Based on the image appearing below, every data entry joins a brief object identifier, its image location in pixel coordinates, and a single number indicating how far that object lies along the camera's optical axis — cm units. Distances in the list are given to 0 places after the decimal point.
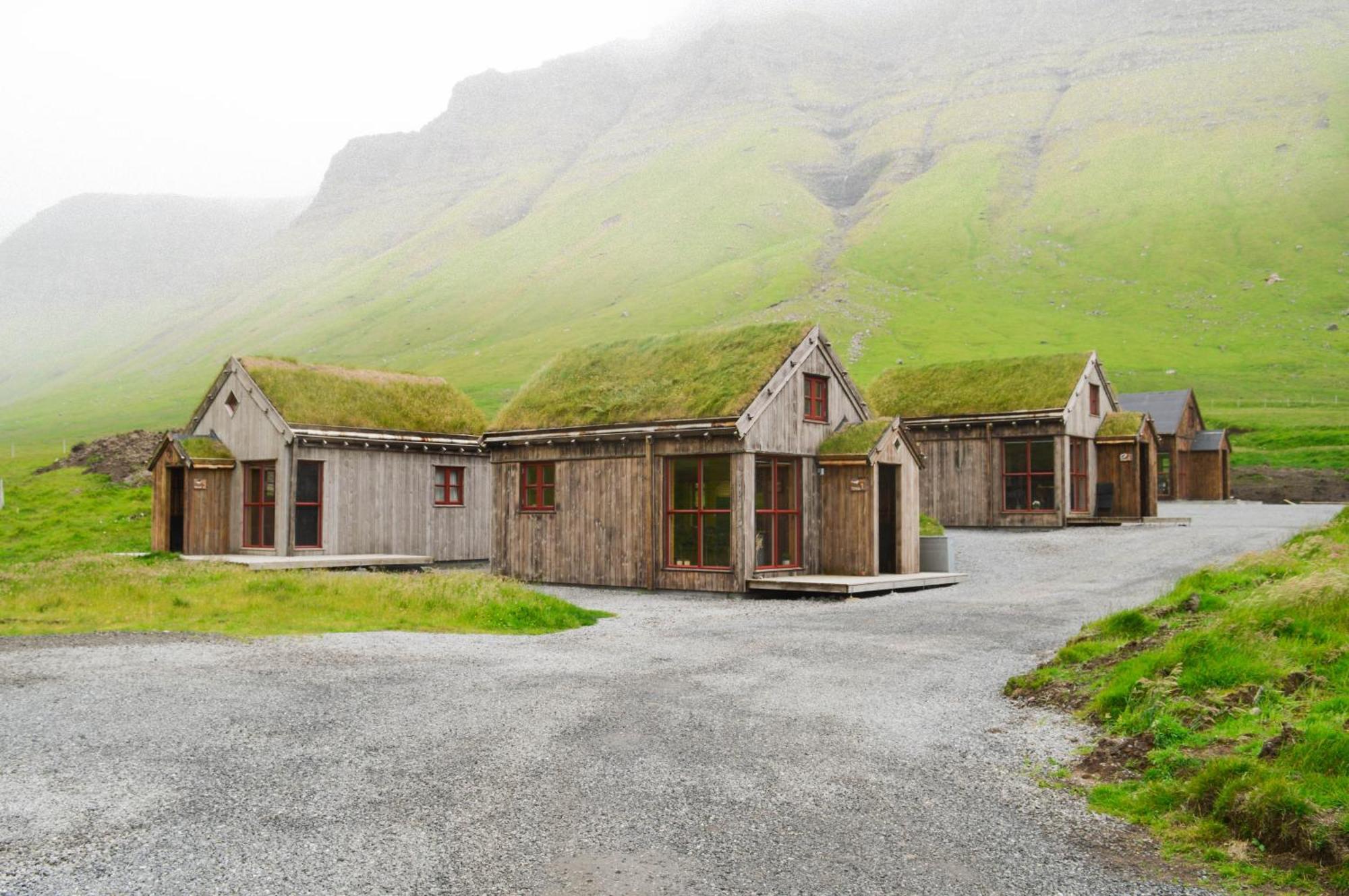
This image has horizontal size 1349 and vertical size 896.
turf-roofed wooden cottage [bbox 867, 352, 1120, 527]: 3709
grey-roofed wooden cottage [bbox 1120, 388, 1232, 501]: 5325
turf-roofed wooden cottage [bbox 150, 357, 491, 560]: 2938
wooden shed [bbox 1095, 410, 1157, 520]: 3916
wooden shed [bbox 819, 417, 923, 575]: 2477
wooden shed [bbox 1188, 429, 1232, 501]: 5325
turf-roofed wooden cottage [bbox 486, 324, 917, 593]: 2400
